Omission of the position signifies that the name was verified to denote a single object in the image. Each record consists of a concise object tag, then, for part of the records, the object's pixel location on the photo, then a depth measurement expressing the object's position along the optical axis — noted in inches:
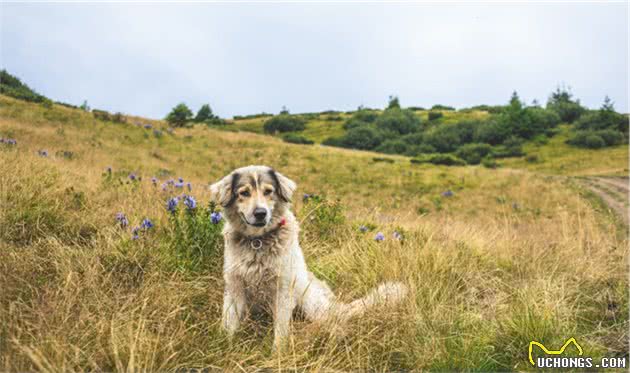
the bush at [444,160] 1418.6
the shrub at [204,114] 2601.6
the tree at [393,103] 3730.3
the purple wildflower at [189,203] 179.6
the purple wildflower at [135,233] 173.5
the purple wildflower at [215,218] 179.8
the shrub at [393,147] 2423.7
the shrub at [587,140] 1849.2
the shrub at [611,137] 1881.2
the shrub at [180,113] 1843.0
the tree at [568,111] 2635.3
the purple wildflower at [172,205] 179.8
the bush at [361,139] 2583.7
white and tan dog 144.8
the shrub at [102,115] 1133.5
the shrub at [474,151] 1993.0
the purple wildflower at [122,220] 190.5
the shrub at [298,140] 1807.3
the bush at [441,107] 3811.5
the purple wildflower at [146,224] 180.2
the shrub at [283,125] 2994.6
